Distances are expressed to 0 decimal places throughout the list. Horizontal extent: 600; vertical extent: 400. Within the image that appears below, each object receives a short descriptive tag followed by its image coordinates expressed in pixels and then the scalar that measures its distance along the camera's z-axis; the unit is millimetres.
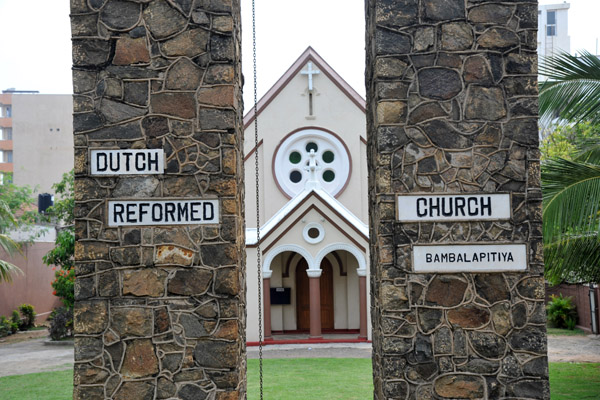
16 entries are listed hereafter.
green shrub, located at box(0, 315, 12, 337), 26797
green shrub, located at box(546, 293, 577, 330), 25531
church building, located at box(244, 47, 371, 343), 22406
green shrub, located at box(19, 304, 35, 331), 29016
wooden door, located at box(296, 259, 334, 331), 24203
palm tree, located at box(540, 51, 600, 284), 10297
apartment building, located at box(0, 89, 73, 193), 49938
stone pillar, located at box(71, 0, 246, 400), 6395
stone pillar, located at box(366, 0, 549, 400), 6387
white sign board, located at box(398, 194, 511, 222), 6473
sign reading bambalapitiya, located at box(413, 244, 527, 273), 6434
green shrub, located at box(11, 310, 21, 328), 28084
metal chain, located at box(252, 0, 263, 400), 7539
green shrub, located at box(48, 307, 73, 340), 24609
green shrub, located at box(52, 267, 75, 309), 23547
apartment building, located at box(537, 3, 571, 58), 54812
